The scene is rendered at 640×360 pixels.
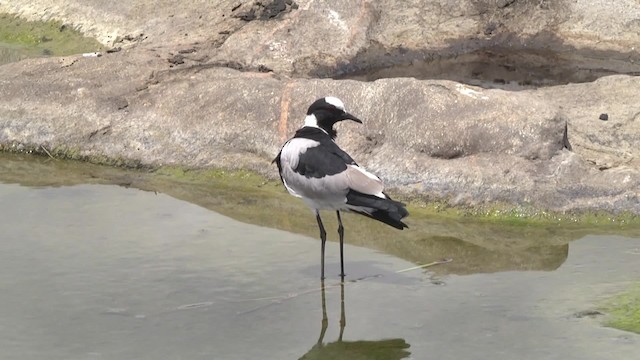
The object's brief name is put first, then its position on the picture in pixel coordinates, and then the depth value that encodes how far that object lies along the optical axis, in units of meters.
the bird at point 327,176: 16.98
